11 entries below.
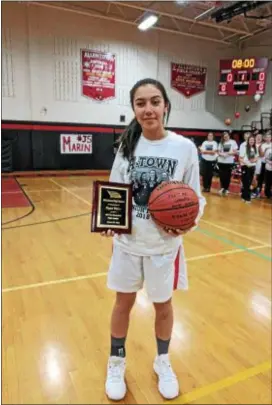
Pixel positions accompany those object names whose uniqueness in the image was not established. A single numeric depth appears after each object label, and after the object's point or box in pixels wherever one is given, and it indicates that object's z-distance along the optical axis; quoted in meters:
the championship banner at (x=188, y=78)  10.90
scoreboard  9.23
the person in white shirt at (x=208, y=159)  7.56
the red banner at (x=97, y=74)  9.70
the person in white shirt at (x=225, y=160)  7.27
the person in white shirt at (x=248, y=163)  6.57
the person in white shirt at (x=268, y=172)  6.88
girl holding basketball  1.41
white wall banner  9.84
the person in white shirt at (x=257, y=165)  7.22
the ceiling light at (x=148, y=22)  8.59
